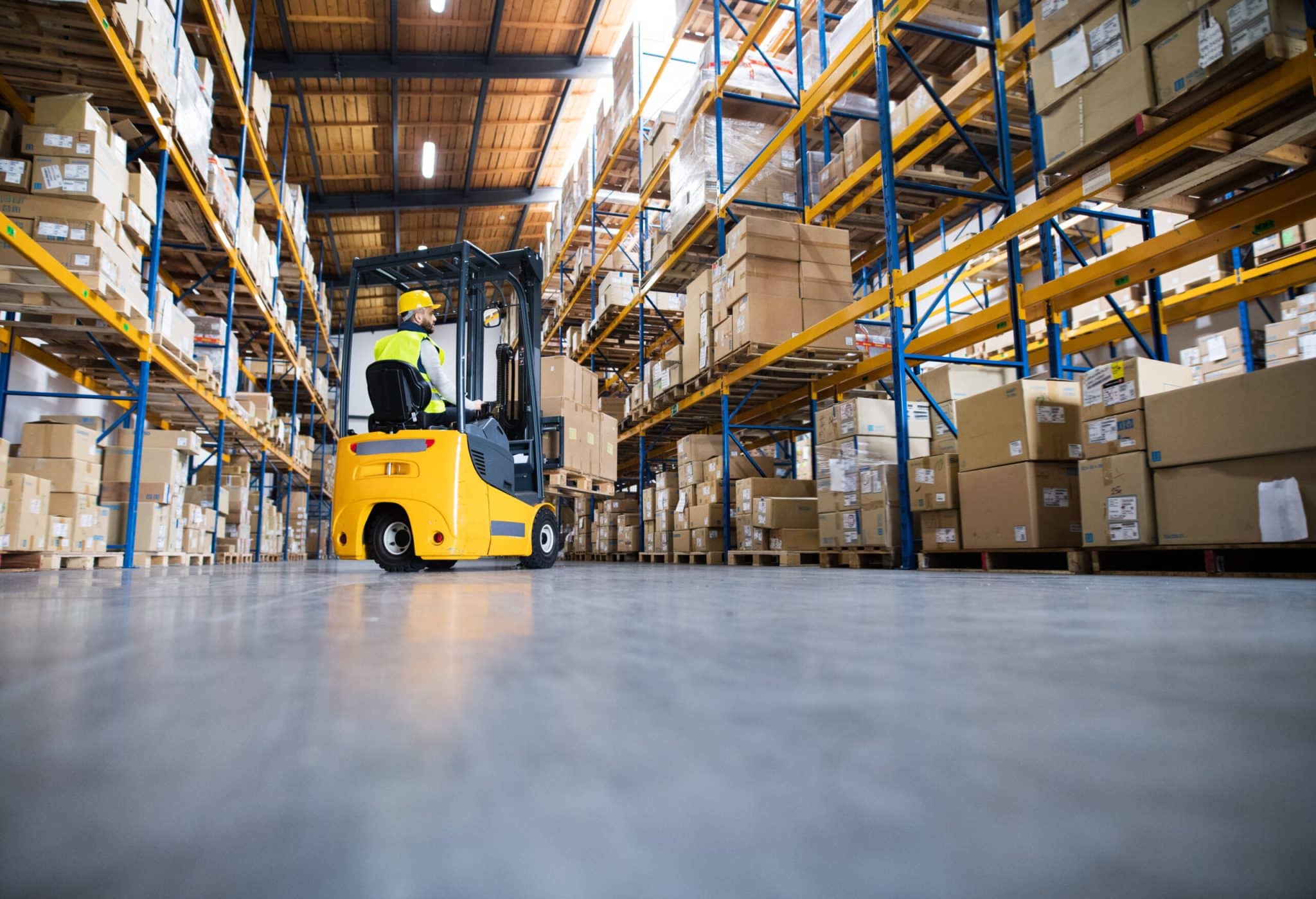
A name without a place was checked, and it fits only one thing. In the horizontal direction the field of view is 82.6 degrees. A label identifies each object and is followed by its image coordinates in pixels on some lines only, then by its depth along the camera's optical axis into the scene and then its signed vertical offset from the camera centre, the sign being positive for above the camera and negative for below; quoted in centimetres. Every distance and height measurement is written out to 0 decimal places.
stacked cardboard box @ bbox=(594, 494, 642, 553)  1209 +2
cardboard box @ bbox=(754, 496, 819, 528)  731 +11
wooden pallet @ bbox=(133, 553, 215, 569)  680 -25
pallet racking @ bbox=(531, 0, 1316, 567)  391 +195
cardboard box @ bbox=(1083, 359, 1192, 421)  394 +72
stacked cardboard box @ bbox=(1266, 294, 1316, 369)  746 +184
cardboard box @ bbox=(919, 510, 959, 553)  511 -7
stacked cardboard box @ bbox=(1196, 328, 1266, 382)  839 +183
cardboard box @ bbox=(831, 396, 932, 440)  614 +85
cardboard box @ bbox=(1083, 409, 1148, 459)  386 +43
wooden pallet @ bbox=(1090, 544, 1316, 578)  344 -23
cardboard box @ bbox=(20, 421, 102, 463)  583 +76
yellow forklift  458 +48
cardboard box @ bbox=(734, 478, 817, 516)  773 +35
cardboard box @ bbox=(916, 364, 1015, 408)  631 +118
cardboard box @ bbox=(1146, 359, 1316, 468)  320 +44
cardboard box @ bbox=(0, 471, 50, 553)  514 +17
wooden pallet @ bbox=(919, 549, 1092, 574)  420 -27
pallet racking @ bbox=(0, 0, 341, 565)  504 +304
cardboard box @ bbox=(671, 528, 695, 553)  930 -20
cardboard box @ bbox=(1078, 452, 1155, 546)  379 +8
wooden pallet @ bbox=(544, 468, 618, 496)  693 +42
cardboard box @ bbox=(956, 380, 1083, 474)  448 +58
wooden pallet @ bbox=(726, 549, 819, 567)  716 -35
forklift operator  483 +117
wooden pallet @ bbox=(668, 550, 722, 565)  885 -43
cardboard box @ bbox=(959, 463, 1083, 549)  441 +7
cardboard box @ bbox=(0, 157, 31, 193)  499 +242
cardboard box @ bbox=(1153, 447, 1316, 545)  318 +6
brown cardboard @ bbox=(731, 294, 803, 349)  701 +192
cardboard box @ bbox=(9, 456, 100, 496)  575 +52
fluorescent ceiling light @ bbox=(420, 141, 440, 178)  1418 +712
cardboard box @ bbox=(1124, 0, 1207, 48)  359 +246
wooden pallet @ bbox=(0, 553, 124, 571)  551 -18
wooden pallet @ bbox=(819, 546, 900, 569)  586 -30
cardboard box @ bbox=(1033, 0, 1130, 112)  397 +257
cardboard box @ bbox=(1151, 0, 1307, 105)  330 +217
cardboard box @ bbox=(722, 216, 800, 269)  689 +264
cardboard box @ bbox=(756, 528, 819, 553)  721 -17
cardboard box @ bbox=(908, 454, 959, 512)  512 +26
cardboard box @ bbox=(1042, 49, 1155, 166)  384 +222
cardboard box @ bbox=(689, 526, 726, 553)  874 -19
